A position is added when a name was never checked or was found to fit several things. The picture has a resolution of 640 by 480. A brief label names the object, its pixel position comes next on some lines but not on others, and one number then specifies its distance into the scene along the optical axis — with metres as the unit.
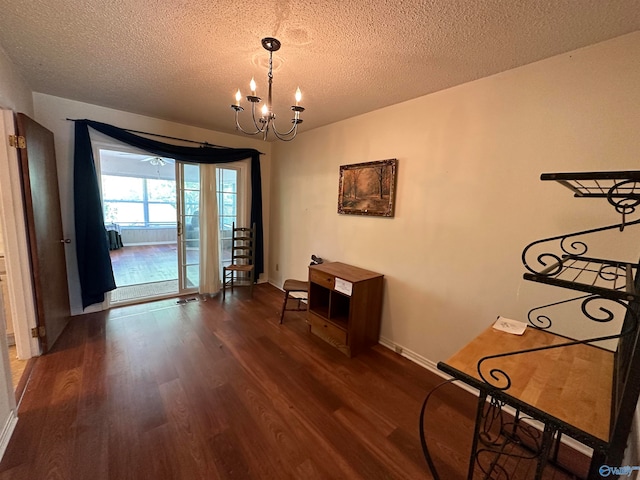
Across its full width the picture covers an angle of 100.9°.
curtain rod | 2.91
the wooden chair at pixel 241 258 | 3.96
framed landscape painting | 2.62
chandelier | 1.53
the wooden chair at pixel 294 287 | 3.18
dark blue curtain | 2.92
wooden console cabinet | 2.53
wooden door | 2.17
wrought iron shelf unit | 0.71
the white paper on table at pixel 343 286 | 2.50
